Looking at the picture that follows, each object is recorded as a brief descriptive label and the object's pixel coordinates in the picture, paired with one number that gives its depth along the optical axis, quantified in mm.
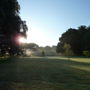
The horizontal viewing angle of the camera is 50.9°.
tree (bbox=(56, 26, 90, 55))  35072
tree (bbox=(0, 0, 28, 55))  9057
